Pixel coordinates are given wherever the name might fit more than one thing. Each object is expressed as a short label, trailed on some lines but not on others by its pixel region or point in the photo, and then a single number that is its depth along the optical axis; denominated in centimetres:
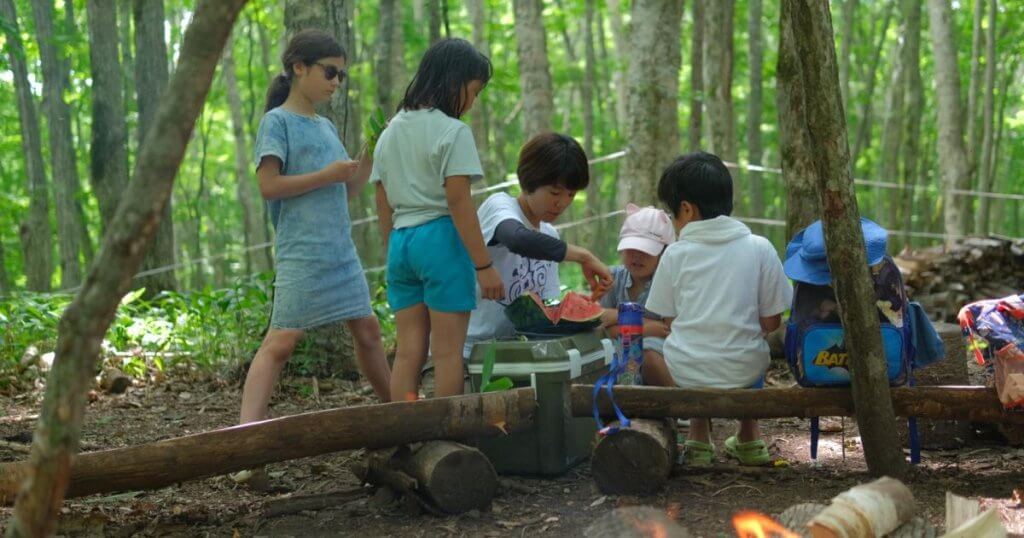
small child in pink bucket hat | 472
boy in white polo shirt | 419
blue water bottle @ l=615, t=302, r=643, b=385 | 417
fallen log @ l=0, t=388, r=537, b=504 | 331
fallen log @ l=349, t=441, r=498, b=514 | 367
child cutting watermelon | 427
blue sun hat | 389
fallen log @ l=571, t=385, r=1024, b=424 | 394
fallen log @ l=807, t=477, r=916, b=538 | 292
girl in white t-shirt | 395
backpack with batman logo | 394
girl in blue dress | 431
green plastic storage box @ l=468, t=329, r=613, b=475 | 404
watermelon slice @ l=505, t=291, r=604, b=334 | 430
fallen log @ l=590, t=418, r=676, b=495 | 383
